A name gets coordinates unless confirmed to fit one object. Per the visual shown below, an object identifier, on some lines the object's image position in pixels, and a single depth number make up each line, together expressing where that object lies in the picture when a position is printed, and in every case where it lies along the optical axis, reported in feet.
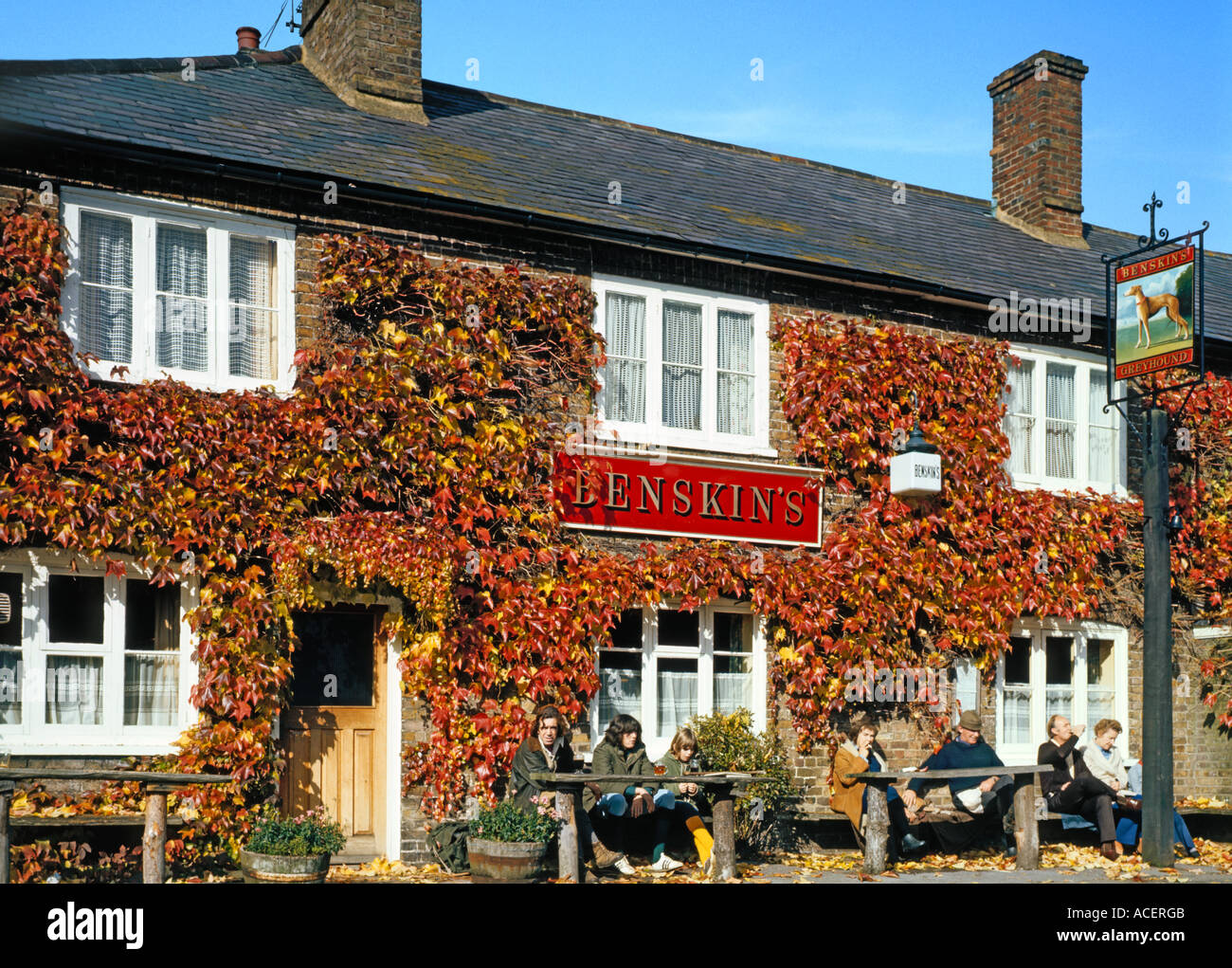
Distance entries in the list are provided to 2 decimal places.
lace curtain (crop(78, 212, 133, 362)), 38.93
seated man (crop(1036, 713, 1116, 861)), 44.91
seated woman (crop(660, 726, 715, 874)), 40.50
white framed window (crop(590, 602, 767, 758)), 45.32
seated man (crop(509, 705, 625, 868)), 38.75
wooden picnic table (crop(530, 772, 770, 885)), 36.91
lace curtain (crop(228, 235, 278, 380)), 41.04
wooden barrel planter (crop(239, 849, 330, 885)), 34.40
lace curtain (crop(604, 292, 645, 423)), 46.14
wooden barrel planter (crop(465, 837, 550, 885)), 36.55
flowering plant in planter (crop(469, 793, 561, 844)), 36.83
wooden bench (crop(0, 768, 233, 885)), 31.14
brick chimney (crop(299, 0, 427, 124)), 50.44
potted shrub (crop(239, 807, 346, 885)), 34.45
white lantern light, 48.01
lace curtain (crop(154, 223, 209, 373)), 39.96
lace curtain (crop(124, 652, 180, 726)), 38.63
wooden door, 40.78
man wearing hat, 44.98
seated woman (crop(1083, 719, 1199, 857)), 46.42
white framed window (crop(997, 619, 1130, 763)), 51.78
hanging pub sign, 45.47
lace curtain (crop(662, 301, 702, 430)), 47.01
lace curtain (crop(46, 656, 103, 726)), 37.73
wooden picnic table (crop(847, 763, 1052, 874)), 39.73
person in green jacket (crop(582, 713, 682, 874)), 40.09
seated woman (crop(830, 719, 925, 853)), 43.39
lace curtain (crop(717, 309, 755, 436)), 47.98
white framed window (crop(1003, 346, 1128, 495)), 53.01
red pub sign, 44.32
